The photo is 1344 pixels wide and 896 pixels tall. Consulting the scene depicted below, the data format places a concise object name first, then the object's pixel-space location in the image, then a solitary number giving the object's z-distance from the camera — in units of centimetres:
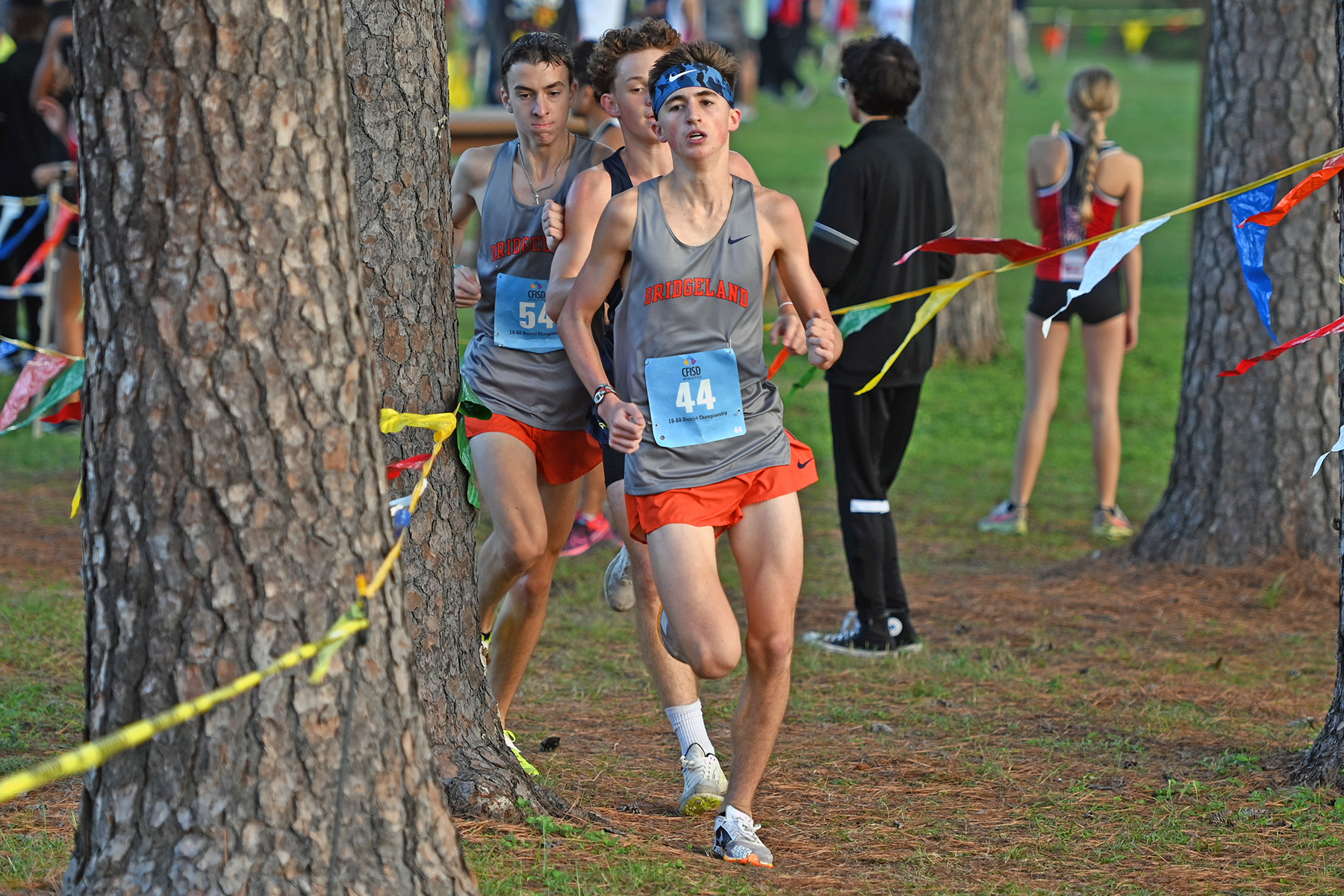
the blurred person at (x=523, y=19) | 3466
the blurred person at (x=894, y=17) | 5372
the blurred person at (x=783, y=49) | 5562
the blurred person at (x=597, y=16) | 3737
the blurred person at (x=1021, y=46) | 5972
